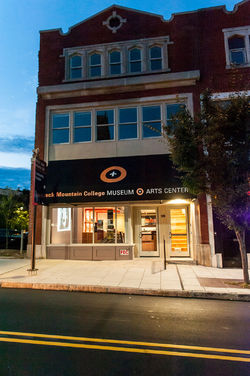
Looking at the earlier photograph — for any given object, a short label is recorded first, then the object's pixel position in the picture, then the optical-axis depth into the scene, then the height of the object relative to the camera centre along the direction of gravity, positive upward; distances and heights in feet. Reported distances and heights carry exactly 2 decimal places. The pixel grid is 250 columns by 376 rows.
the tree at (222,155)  24.41 +7.27
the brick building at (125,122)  36.22 +17.84
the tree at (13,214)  47.09 +2.81
